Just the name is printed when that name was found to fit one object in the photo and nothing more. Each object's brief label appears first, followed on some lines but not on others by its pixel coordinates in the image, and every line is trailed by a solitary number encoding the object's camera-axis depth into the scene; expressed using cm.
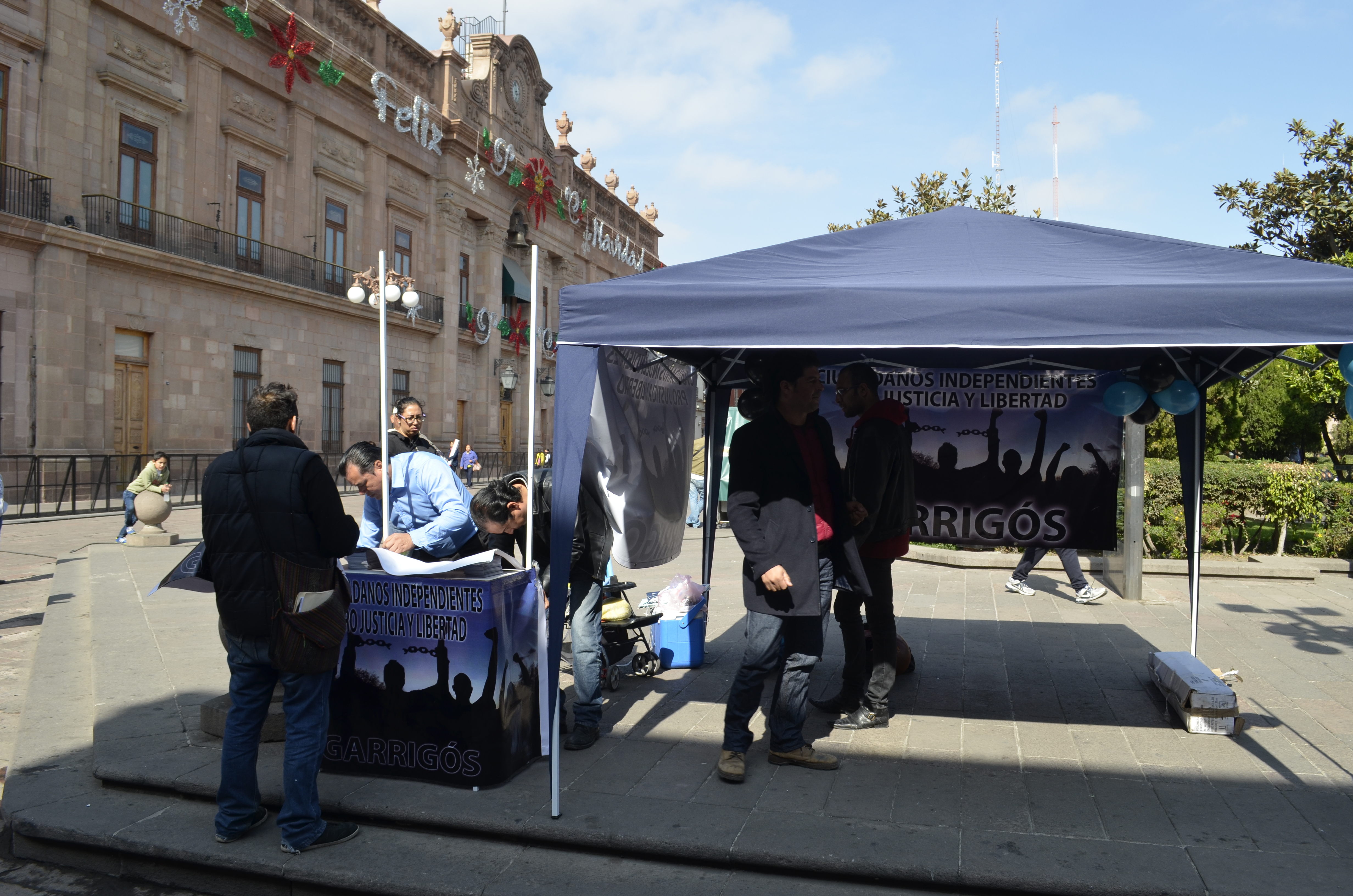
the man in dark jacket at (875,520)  524
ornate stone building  1938
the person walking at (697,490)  1758
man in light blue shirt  488
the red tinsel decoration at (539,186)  3869
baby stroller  606
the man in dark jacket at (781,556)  443
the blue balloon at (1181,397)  577
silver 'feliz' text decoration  2889
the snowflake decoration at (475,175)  3441
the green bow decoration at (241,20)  2322
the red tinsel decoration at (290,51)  2514
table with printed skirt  433
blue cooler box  658
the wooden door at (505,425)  3856
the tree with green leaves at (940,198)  2045
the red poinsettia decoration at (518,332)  3956
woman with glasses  581
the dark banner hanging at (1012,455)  661
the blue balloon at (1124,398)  595
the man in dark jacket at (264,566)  373
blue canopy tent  386
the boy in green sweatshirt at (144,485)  1493
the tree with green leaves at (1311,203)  1794
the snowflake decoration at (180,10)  2211
